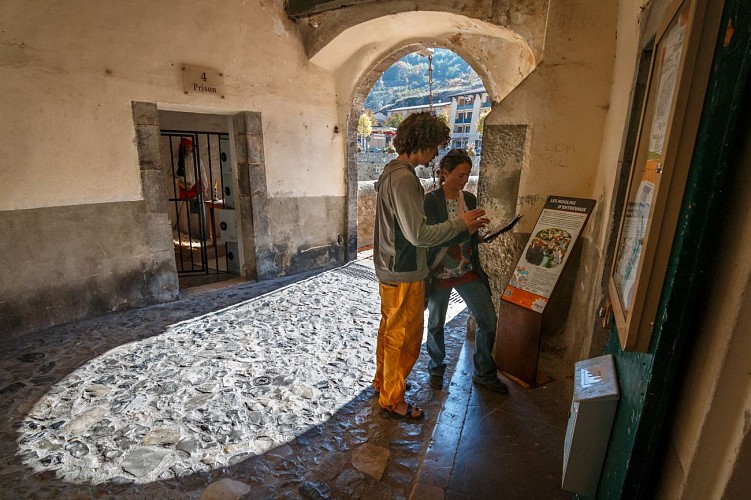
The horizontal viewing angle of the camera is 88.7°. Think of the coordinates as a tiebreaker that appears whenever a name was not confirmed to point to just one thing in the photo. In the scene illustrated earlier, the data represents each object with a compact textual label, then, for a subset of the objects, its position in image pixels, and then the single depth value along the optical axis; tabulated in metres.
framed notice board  0.90
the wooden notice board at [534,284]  2.96
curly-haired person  2.35
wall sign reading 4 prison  4.92
